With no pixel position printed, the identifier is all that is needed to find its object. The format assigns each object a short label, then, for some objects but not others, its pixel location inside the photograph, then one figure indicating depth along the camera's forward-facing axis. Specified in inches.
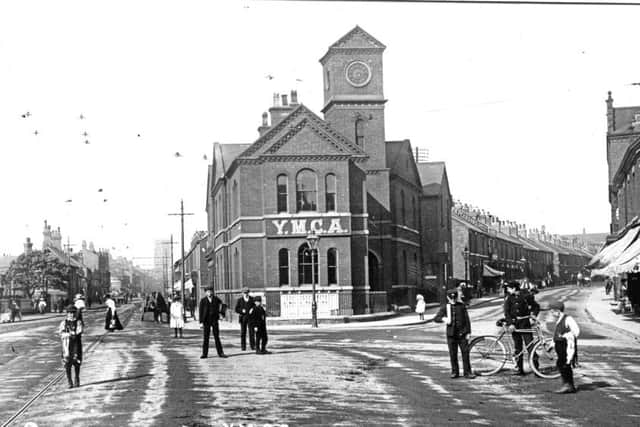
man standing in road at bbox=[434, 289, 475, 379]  609.9
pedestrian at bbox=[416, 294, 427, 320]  1617.5
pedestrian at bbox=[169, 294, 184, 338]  1196.5
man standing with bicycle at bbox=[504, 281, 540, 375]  629.0
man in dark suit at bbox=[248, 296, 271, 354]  840.9
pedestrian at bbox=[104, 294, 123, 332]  1392.7
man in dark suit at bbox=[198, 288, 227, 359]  797.9
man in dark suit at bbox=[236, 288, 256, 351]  857.3
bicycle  624.7
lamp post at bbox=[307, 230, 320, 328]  1508.4
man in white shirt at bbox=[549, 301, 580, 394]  530.0
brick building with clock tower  1715.1
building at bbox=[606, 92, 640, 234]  1738.6
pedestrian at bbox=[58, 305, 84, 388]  602.9
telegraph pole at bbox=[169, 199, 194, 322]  2330.6
